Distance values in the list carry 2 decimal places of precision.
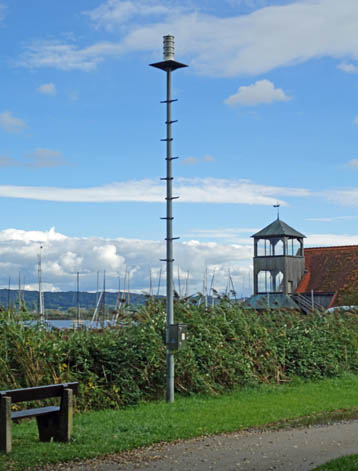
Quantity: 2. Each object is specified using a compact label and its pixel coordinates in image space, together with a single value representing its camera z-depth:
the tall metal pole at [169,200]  13.50
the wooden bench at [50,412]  9.48
